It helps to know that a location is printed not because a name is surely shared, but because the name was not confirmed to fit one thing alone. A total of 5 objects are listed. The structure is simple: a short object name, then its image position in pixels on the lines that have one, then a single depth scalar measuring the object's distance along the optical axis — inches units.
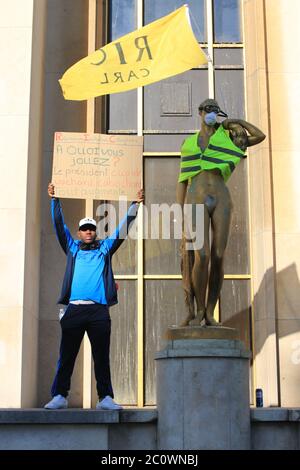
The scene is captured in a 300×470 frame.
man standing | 269.0
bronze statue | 299.9
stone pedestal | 263.1
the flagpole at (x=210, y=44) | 450.3
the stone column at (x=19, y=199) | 362.6
